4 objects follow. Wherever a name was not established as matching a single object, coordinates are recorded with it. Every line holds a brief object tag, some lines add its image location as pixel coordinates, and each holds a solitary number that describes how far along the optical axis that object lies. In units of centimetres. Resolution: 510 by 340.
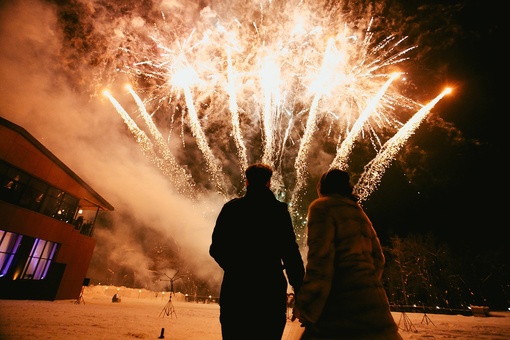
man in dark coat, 208
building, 1275
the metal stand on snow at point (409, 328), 1044
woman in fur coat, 178
